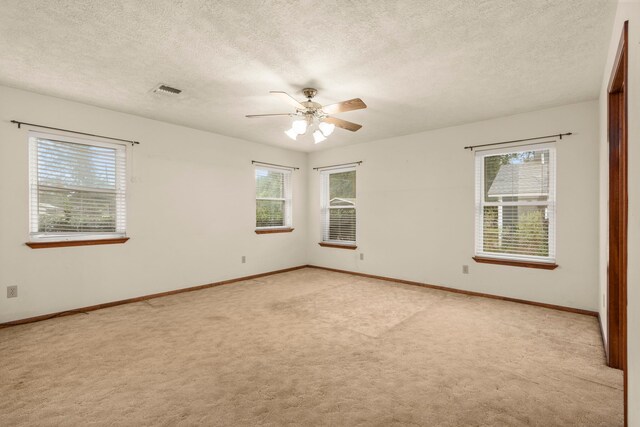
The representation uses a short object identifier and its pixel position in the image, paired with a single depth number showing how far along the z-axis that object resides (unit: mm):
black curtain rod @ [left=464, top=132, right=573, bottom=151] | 3855
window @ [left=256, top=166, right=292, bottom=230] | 5980
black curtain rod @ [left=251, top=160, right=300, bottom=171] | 5766
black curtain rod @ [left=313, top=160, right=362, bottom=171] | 5899
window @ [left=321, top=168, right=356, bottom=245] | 6176
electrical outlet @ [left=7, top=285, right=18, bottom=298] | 3346
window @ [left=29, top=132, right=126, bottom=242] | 3568
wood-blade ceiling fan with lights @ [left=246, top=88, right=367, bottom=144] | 2980
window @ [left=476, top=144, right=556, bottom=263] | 4043
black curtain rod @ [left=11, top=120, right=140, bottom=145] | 3387
